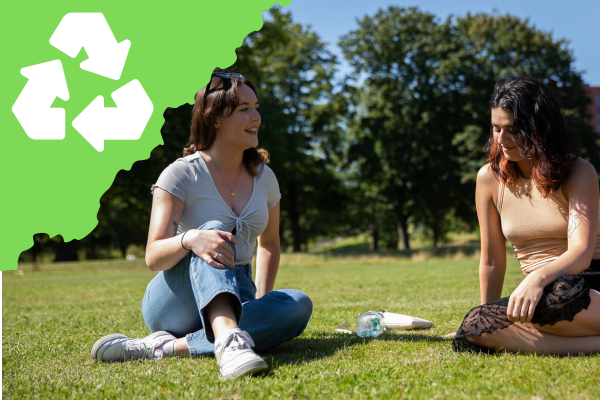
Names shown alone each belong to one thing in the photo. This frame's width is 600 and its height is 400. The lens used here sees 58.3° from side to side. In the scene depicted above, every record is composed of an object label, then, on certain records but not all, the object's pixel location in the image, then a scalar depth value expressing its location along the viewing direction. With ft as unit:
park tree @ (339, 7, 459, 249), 105.50
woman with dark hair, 9.98
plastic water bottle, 14.76
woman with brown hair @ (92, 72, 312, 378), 9.96
